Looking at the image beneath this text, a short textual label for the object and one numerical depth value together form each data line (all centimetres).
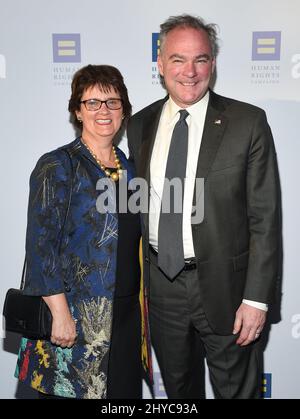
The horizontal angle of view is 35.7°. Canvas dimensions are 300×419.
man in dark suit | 188
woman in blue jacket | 186
